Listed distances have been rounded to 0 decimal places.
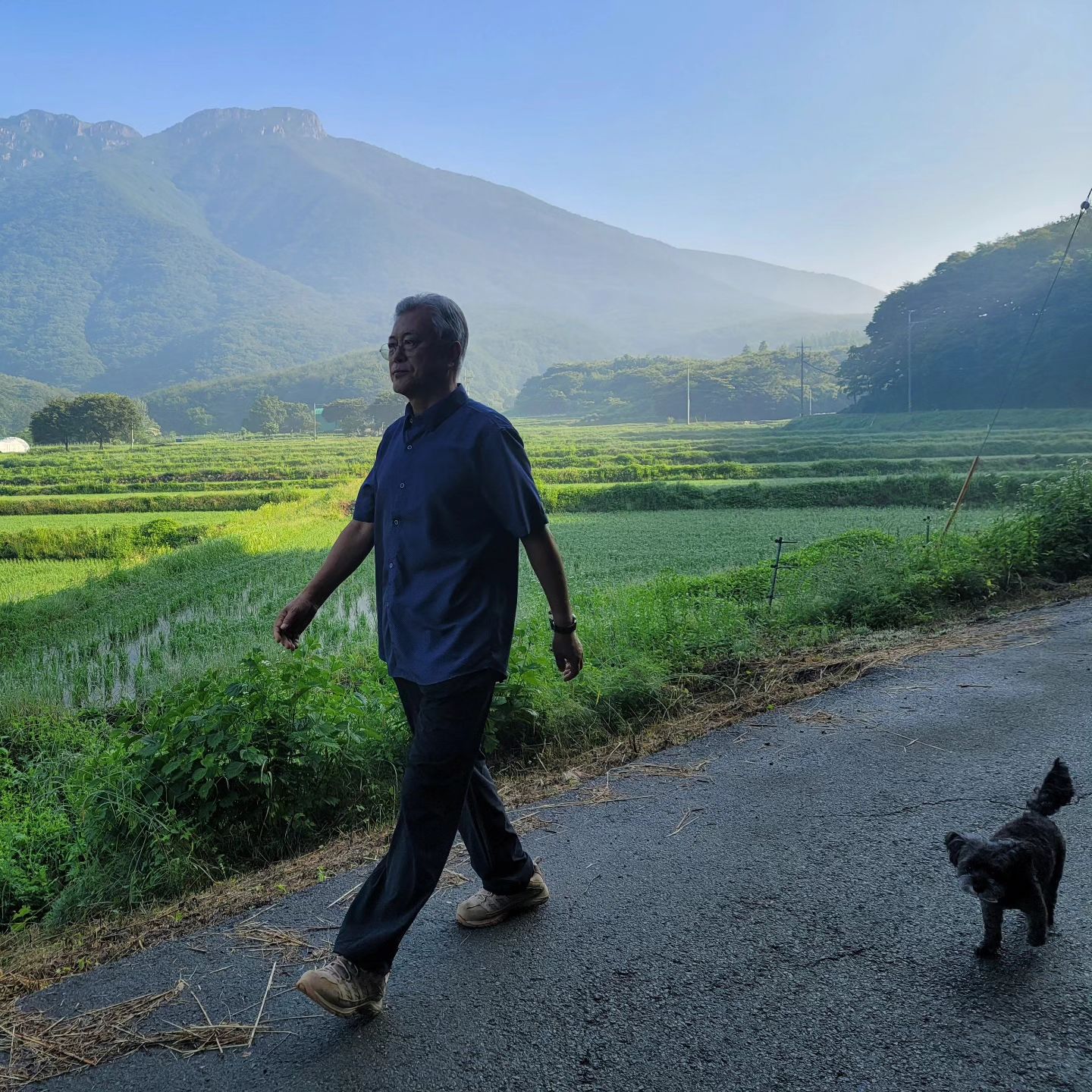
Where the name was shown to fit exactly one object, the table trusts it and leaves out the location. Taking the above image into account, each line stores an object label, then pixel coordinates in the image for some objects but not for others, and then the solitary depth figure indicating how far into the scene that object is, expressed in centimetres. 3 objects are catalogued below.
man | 221
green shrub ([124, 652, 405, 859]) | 346
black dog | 220
